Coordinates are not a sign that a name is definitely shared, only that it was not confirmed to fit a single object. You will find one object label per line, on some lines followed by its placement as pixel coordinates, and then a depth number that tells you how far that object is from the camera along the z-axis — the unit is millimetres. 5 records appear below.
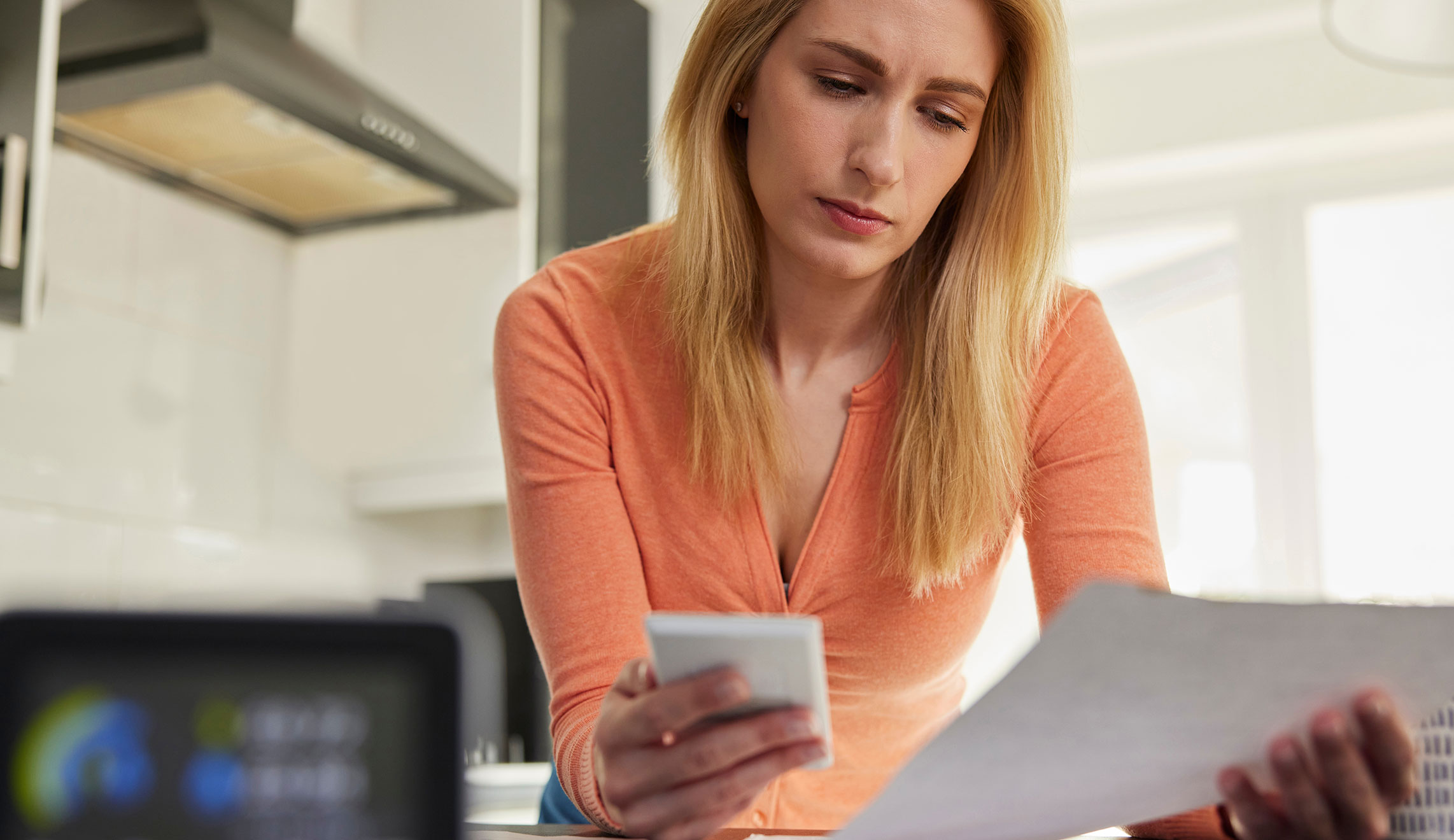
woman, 988
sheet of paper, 489
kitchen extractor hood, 2006
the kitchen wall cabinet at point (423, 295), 2740
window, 3109
